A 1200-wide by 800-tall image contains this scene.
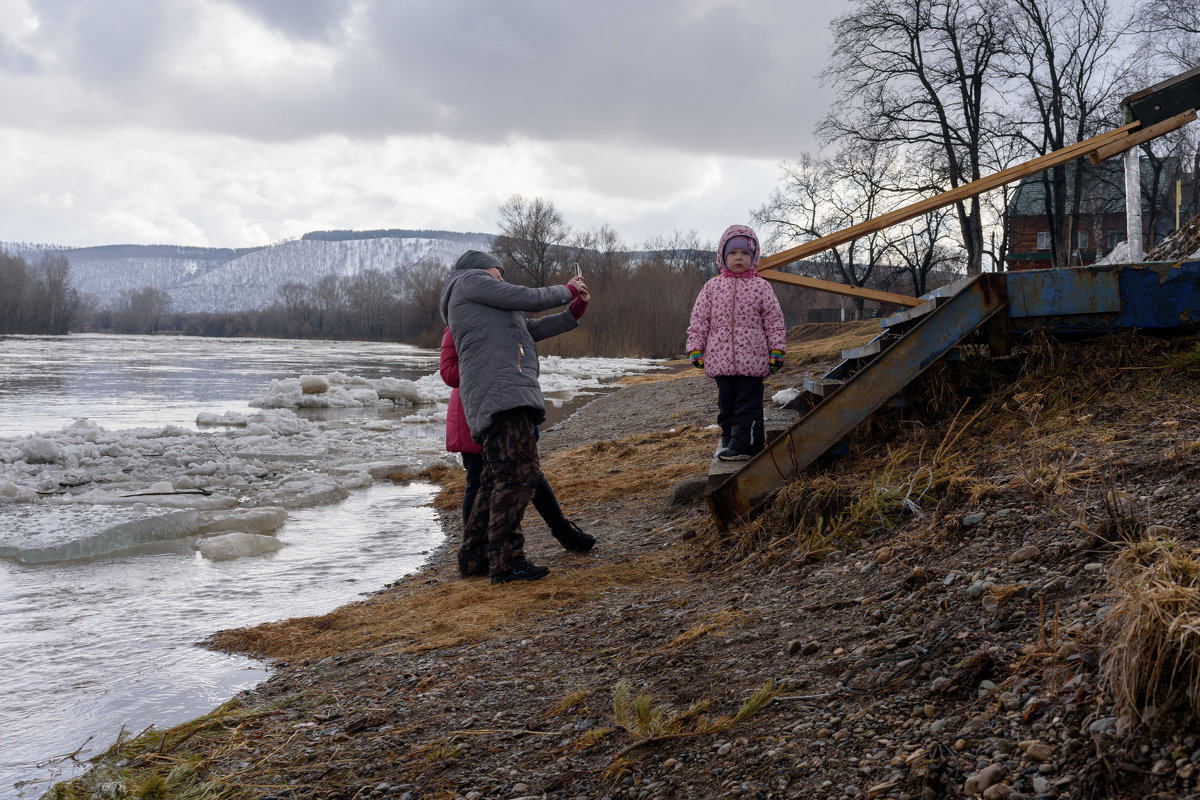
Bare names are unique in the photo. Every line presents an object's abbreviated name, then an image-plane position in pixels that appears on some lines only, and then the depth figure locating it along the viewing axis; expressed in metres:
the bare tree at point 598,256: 83.46
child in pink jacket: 5.72
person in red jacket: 5.40
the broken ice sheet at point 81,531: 6.98
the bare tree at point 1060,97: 29.48
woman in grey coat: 4.90
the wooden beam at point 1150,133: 5.78
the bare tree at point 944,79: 29.33
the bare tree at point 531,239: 76.19
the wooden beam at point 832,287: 6.37
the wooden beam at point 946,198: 5.73
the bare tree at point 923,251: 42.66
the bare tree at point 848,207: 40.58
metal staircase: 4.74
